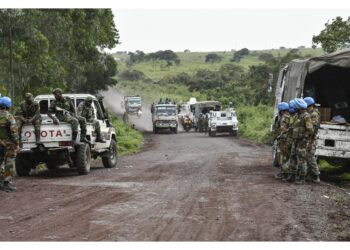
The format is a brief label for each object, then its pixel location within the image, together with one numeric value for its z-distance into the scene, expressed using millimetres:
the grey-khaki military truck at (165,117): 42969
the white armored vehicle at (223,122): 38009
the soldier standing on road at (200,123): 44388
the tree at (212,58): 134250
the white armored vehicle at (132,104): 57750
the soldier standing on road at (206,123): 42472
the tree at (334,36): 31062
